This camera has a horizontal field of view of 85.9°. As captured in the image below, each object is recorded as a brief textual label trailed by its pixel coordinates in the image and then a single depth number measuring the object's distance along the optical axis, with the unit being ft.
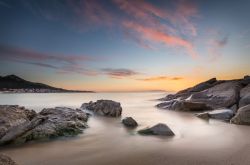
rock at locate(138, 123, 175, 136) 21.20
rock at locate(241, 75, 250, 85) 51.79
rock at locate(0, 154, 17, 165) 8.05
